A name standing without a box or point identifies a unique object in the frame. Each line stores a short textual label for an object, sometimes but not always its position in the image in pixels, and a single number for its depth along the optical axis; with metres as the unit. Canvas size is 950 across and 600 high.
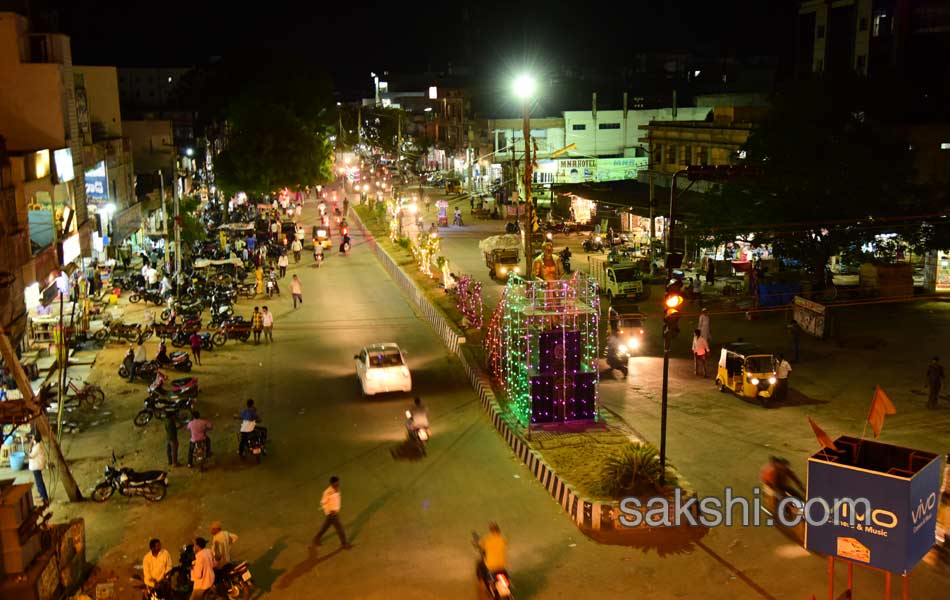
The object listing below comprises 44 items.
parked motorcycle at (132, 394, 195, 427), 20.97
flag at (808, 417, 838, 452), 11.17
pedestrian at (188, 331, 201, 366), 26.58
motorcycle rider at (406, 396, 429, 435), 19.19
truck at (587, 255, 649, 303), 34.78
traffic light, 15.73
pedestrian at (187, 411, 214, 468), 17.86
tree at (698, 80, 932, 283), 32.03
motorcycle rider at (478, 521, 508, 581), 12.09
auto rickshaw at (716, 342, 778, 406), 21.88
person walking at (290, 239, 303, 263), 46.75
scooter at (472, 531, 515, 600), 11.93
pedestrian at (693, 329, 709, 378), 24.27
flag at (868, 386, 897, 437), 12.55
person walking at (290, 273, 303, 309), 34.68
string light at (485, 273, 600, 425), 19.37
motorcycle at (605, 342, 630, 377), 24.97
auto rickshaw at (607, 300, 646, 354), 27.12
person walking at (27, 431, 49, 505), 16.33
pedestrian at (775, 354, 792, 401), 21.89
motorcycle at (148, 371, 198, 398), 22.00
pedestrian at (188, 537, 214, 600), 12.31
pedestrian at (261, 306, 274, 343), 28.92
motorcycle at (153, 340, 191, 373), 25.48
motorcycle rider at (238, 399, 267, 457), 18.36
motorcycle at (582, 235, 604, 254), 47.34
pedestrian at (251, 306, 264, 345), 29.00
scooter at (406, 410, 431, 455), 19.17
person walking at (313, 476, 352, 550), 14.27
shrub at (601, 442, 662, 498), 15.46
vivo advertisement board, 9.78
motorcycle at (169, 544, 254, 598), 12.60
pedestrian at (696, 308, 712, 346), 24.86
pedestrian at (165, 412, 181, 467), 18.09
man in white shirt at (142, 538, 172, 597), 12.43
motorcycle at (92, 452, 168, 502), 16.33
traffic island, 14.99
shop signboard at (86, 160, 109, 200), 33.22
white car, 22.64
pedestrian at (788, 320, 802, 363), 25.72
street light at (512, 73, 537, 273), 24.50
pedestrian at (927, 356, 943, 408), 21.02
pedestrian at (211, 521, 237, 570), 13.02
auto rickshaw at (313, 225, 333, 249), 48.89
